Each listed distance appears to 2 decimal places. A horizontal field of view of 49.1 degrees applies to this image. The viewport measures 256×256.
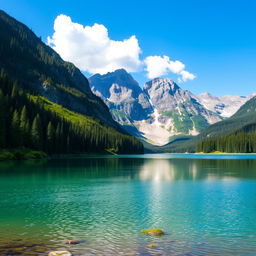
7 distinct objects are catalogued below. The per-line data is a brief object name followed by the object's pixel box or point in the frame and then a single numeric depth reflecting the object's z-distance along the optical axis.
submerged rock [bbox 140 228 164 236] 23.98
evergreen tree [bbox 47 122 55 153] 154.40
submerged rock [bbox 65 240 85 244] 21.62
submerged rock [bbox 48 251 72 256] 18.03
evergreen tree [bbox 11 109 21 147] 122.00
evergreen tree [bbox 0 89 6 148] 114.62
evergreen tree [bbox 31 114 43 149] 135.75
